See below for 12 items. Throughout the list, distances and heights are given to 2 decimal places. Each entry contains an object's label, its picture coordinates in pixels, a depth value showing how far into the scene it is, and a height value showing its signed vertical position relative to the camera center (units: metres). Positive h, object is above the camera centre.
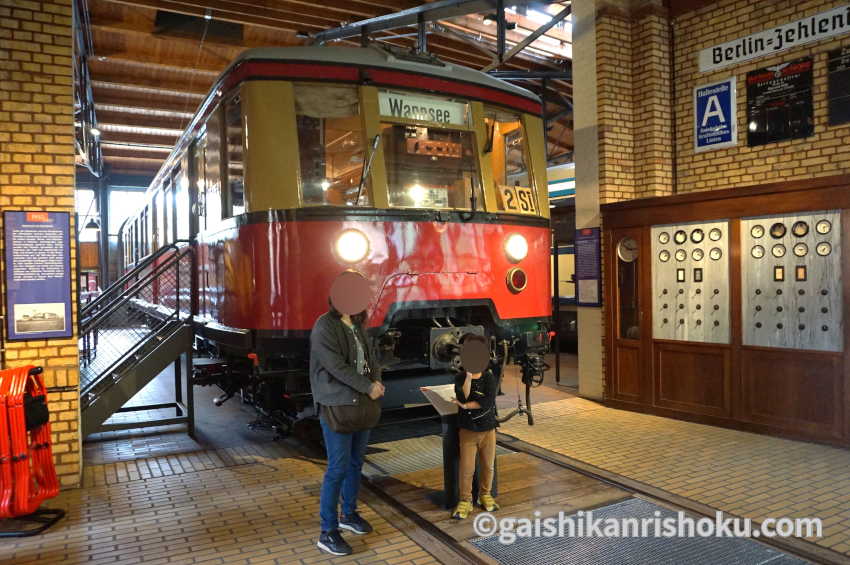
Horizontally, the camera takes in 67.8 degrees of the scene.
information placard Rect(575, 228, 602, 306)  7.19 +0.10
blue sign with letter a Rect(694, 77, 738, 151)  6.80 +1.73
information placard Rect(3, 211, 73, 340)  4.41 +0.08
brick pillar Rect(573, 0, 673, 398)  7.22 +1.89
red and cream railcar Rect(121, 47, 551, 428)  4.62 +0.55
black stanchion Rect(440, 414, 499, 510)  3.99 -1.16
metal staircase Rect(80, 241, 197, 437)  5.40 -0.60
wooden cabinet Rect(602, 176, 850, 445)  5.31 -0.34
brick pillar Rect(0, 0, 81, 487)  4.44 +1.06
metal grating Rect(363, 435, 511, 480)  4.93 -1.48
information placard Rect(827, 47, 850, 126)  5.80 +1.73
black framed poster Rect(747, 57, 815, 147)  6.13 +1.70
